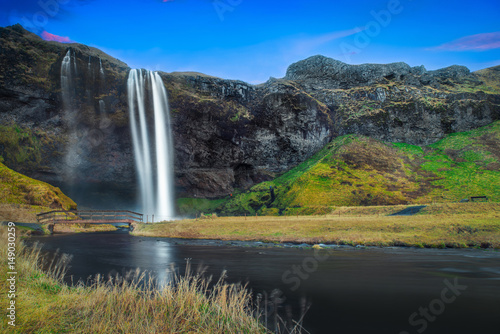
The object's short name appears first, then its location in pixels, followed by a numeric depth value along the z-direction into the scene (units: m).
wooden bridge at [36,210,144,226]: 45.34
